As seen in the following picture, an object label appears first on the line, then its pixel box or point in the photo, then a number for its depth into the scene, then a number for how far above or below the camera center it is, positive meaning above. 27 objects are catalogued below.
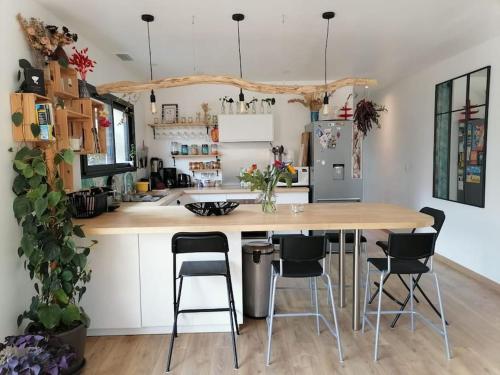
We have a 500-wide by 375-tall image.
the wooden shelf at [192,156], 5.74 +0.03
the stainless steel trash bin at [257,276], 3.08 -1.02
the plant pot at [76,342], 2.32 -1.21
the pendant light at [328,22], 3.02 +1.18
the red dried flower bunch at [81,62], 3.05 +0.83
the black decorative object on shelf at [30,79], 2.43 +0.55
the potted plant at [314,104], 5.50 +0.79
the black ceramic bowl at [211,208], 2.94 -0.41
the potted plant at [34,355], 1.79 -1.02
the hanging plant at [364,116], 5.51 +0.60
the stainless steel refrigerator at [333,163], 5.25 -0.11
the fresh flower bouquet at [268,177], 2.96 -0.17
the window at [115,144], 3.73 +0.19
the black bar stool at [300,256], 2.47 -0.69
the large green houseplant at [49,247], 2.27 -0.55
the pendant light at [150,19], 3.06 +1.20
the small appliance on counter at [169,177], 5.70 -0.30
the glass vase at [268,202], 3.05 -0.38
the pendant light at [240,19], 3.03 +1.18
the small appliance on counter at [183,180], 5.84 -0.36
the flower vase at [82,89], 3.11 +0.60
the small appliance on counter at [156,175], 5.50 -0.26
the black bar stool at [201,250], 2.41 -0.62
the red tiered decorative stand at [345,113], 5.61 +0.67
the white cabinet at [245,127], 5.50 +0.46
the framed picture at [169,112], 5.86 +0.75
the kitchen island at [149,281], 2.82 -0.96
